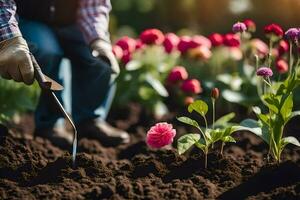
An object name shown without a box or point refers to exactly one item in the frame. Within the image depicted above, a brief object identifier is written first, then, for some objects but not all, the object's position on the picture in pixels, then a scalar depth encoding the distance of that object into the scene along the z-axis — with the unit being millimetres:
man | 3527
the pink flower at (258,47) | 4184
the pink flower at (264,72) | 2715
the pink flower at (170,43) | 4508
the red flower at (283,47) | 3654
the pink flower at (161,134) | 2830
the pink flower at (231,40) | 4109
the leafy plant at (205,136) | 2736
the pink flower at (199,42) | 4406
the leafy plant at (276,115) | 2750
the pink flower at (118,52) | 4230
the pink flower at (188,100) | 4021
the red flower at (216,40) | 4312
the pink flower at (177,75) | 4176
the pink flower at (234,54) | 4512
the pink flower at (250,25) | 3396
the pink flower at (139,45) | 4462
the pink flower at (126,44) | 4345
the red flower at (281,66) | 3803
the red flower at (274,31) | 3088
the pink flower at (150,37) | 4238
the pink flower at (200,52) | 4414
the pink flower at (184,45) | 4402
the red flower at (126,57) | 4277
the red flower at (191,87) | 4113
